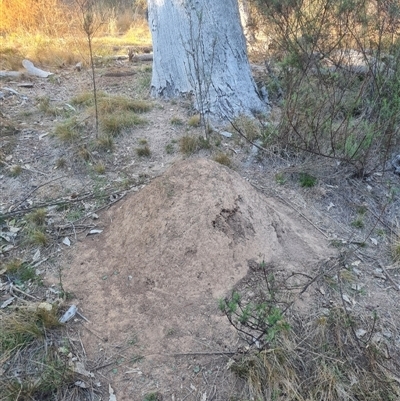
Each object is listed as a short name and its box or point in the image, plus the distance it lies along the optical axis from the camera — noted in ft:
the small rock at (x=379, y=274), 9.34
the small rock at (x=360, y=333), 7.74
